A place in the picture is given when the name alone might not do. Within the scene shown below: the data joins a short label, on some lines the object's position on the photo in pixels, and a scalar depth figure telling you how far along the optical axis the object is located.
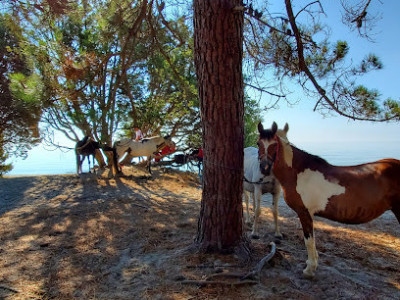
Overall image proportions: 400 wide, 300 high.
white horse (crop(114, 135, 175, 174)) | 9.84
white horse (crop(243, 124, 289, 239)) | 4.39
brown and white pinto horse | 2.81
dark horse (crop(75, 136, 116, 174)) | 9.31
